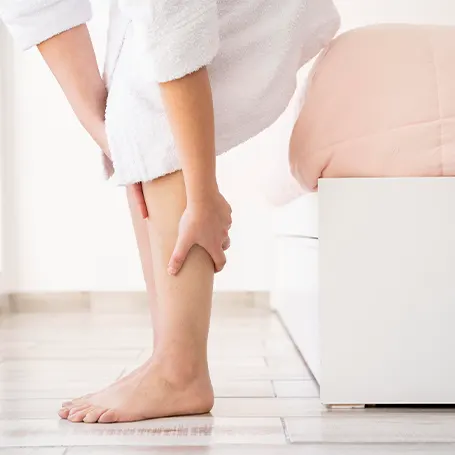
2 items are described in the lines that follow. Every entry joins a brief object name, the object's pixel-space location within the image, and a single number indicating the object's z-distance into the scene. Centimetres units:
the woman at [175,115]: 165
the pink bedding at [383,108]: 179
